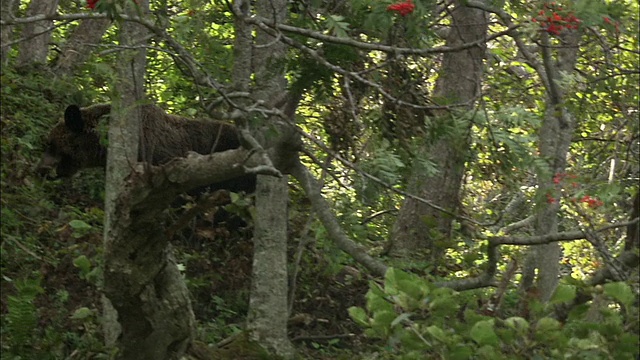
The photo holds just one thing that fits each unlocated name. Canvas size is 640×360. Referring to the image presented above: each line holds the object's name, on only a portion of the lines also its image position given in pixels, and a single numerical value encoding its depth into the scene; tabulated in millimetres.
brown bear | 24891
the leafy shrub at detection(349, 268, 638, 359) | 13258
